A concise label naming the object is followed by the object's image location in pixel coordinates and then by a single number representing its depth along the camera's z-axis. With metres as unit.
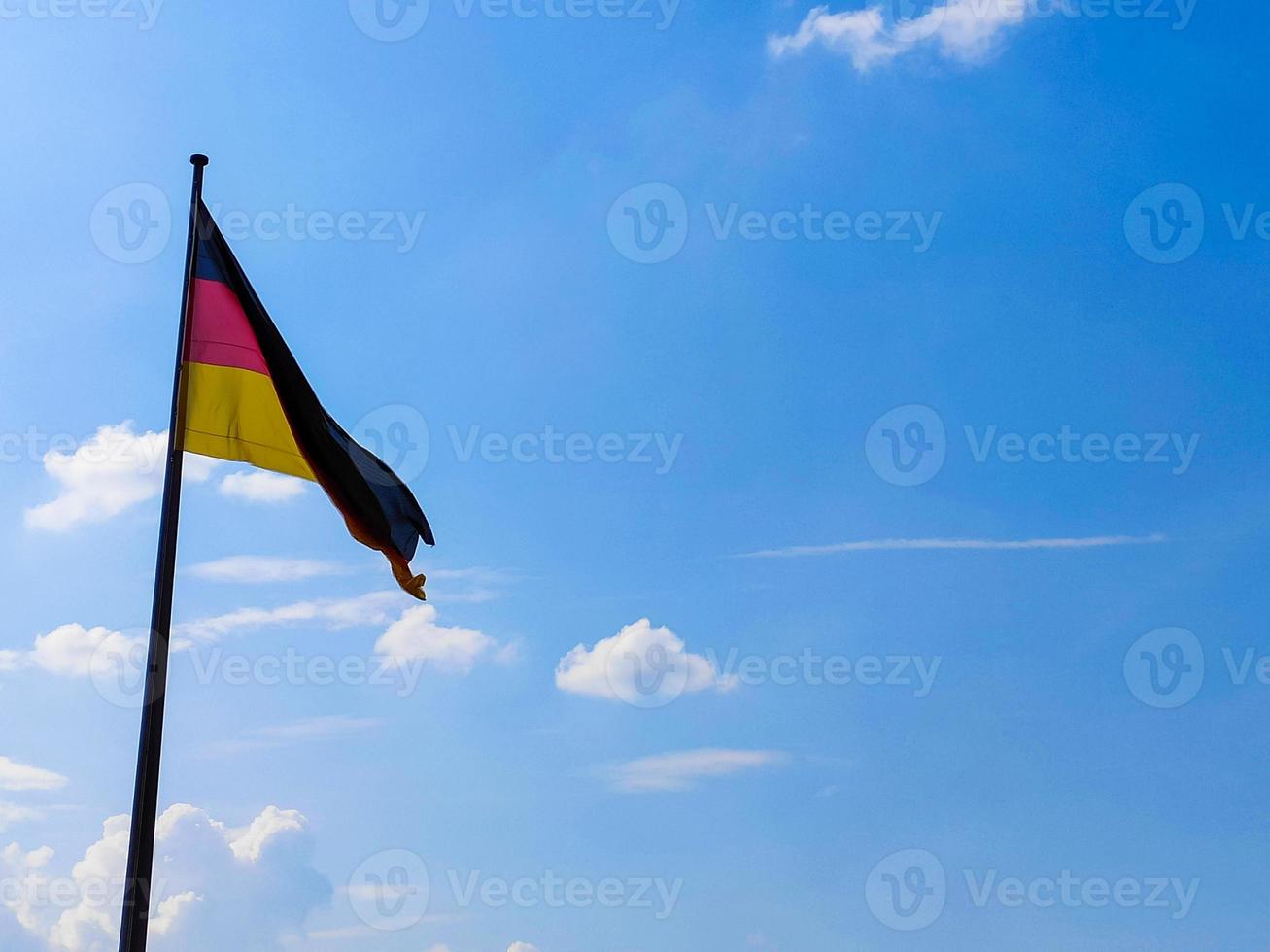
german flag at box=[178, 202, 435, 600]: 18.56
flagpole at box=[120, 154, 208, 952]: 15.30
